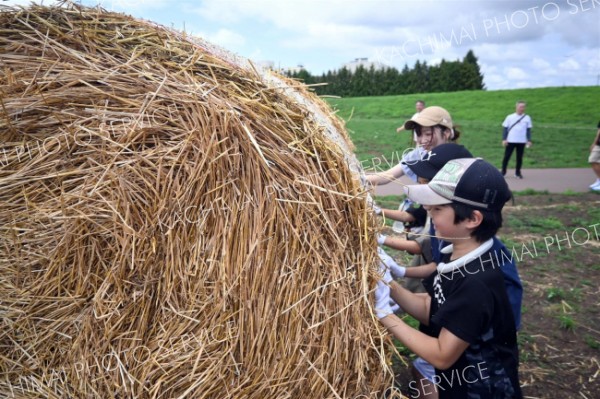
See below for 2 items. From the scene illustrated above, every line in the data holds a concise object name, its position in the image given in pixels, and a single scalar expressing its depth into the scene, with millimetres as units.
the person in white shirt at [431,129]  3420
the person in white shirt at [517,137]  11461
